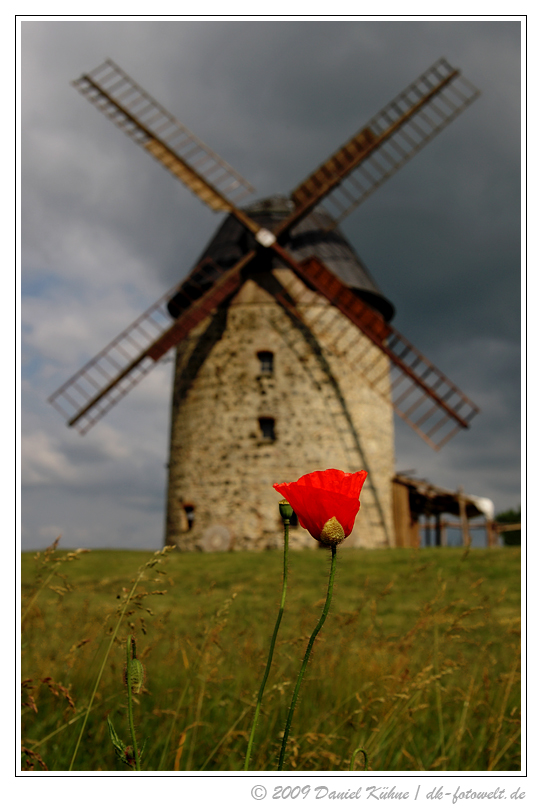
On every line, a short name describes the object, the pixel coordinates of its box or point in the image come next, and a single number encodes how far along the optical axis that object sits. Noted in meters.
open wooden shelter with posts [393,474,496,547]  15.50
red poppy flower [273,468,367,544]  1.07
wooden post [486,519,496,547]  16.44
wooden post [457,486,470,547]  15.83
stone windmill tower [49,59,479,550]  14.60
